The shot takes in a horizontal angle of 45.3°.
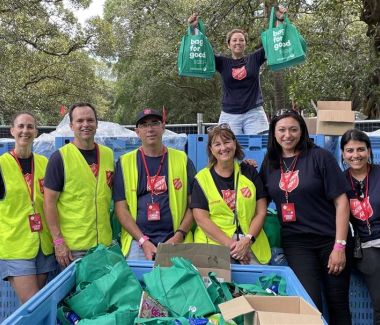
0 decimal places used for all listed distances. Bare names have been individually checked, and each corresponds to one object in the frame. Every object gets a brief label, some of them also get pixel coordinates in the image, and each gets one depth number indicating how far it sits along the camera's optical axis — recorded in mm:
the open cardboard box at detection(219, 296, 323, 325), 1673
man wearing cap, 3207
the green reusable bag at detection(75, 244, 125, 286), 2262
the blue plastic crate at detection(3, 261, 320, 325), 1739
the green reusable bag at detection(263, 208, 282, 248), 3307
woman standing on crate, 4762
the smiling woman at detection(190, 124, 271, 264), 3029
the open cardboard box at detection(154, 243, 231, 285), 2334
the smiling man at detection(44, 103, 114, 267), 3074
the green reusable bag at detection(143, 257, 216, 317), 1981
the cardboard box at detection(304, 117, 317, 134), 4926
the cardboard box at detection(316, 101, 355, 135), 4090
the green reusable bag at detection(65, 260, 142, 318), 2016
